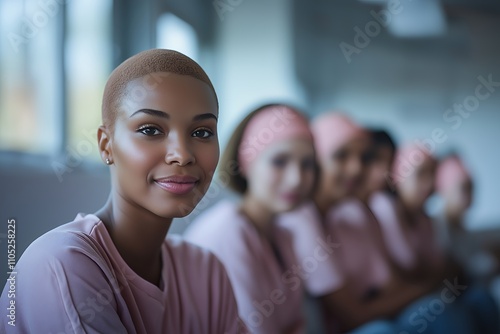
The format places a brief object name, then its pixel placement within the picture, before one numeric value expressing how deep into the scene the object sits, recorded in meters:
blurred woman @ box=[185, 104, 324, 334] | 1.14
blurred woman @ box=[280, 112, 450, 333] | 1.42
